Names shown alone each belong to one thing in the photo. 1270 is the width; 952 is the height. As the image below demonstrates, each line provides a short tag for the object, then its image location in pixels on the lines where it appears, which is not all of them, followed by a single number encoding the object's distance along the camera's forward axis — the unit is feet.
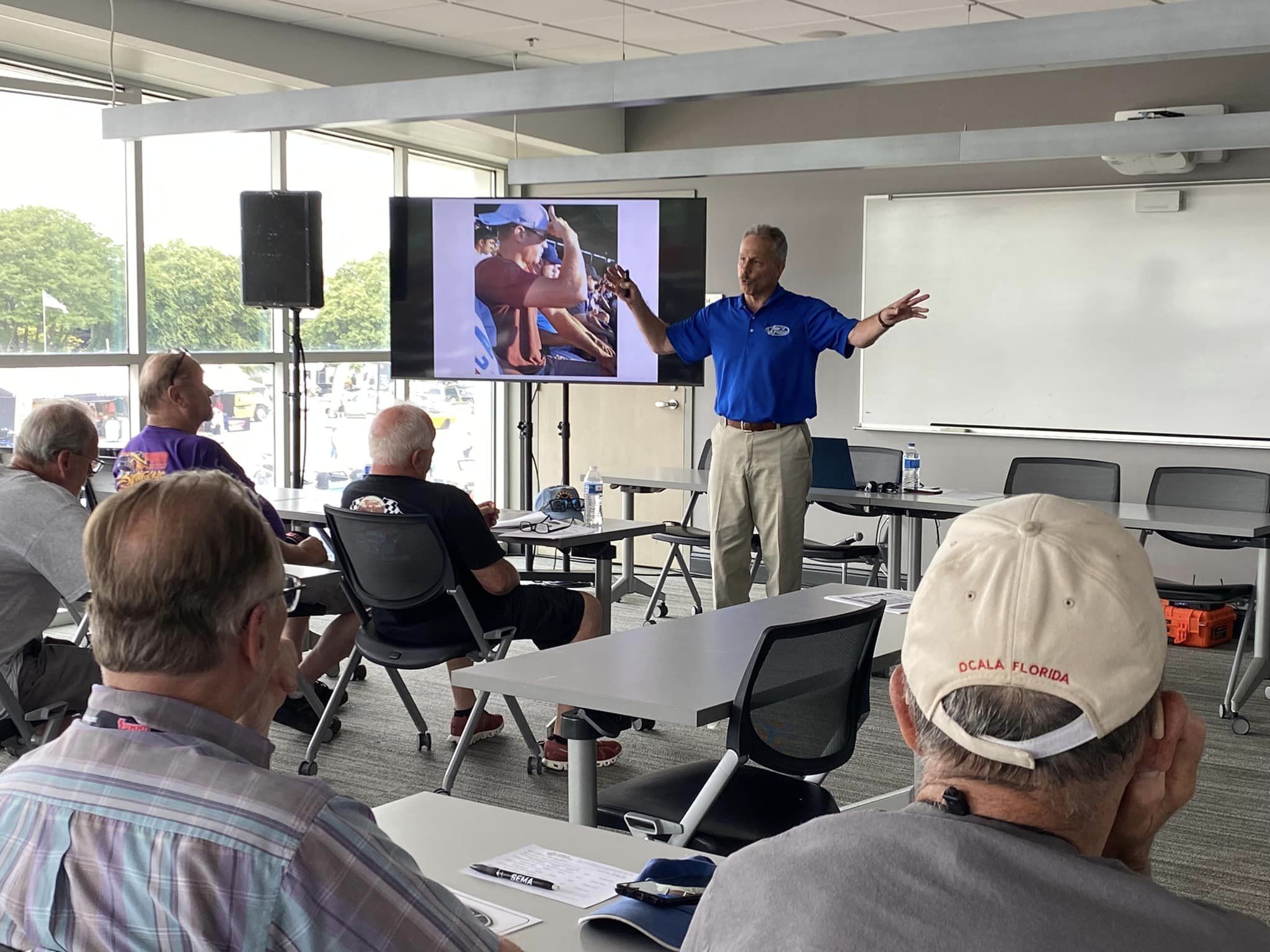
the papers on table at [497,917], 5.27
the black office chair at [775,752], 8.52
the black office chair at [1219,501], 17.51
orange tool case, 22.61
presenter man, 17.81
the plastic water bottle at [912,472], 21.13
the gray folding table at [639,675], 8.38
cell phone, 5.16
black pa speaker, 22.03
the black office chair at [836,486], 20.90
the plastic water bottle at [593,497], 18.30
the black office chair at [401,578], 13.46
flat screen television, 22.44
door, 30.07
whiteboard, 23.91
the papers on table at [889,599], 11.71
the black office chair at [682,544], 22.49
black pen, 5.65
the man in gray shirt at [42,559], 11.34
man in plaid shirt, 4.08
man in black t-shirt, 13.82
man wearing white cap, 3.09
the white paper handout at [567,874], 5.56
